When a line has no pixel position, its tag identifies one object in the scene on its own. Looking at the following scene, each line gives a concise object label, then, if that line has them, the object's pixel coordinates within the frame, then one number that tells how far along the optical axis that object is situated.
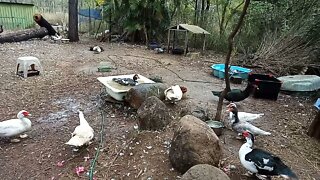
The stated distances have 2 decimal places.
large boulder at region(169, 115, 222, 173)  2.06
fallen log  7.94
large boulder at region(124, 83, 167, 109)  3.31
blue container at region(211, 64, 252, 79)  5.31
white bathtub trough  3.44
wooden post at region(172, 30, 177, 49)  7.93
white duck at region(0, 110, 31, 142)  2.61
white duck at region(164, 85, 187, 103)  3.39
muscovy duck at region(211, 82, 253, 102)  3.71
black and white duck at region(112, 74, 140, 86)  3.70
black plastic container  4.17
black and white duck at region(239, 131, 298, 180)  1.95
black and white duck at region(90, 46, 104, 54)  7.32
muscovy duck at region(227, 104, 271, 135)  2.73
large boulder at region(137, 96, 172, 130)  2.80
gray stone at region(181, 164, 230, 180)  1.63
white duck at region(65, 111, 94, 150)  2.41
